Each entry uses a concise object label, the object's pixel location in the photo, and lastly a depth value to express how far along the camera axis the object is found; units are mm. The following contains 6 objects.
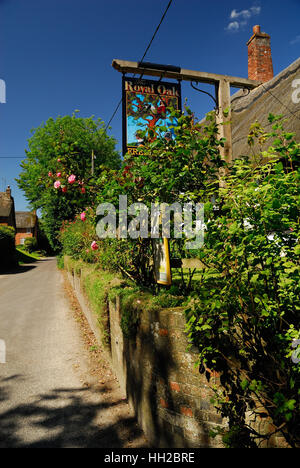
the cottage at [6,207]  34638
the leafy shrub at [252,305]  1874
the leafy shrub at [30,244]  44688
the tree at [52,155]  24109
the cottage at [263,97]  7805
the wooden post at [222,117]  3906
